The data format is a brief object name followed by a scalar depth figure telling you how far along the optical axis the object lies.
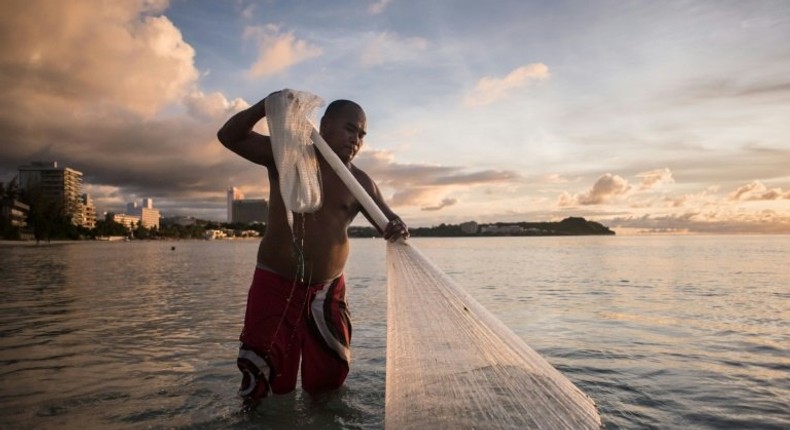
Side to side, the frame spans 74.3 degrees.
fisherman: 3.39
